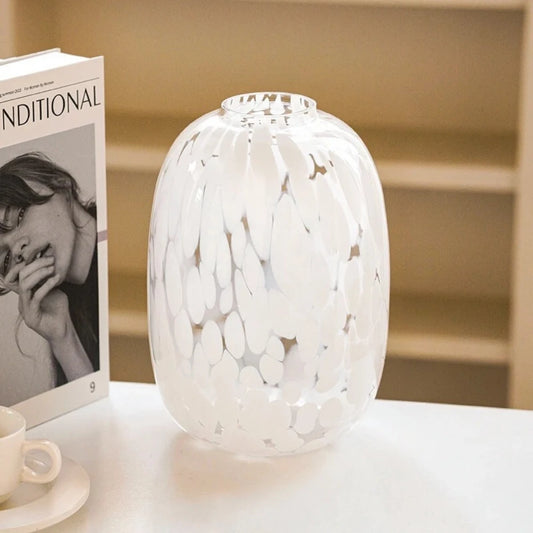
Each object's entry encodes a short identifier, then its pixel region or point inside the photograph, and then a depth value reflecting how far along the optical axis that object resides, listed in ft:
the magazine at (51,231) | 4.04
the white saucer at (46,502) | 3.78
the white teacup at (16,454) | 3.80
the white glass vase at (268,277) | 3.86
